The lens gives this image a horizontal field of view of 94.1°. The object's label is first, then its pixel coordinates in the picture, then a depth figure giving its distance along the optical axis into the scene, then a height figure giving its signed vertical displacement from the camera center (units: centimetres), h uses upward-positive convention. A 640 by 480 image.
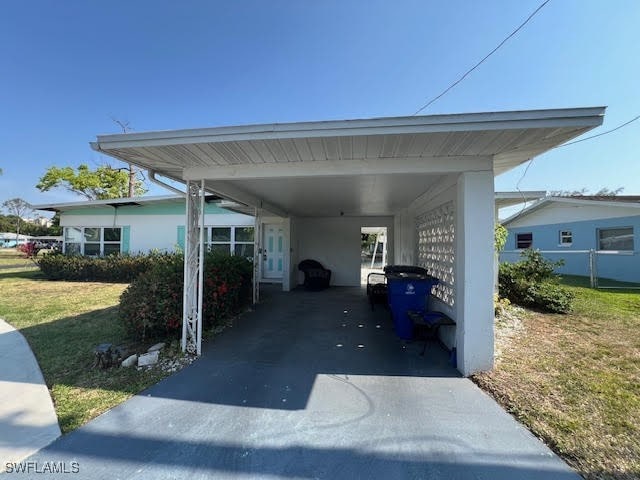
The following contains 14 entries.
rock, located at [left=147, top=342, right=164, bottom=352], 423 -147
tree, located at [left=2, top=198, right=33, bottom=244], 5875 +757
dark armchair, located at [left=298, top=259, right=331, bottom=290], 1024 -106
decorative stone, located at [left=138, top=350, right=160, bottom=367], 388 -150
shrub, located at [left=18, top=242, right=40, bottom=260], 1648 -33
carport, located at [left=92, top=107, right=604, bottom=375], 304 +113
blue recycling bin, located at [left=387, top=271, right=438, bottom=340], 498 -84
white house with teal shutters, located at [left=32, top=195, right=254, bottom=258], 1230 +83
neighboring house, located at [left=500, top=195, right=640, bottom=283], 1060 +71
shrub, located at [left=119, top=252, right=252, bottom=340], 458 -89
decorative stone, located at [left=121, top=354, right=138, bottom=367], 386 -152
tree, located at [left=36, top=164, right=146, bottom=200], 2203 +483
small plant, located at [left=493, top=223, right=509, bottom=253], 703 +27
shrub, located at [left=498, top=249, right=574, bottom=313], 670 -92
